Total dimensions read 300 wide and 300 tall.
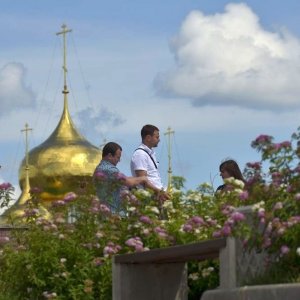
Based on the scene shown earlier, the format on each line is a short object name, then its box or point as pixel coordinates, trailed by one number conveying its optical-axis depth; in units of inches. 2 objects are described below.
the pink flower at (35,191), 485.7
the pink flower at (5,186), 491.2
